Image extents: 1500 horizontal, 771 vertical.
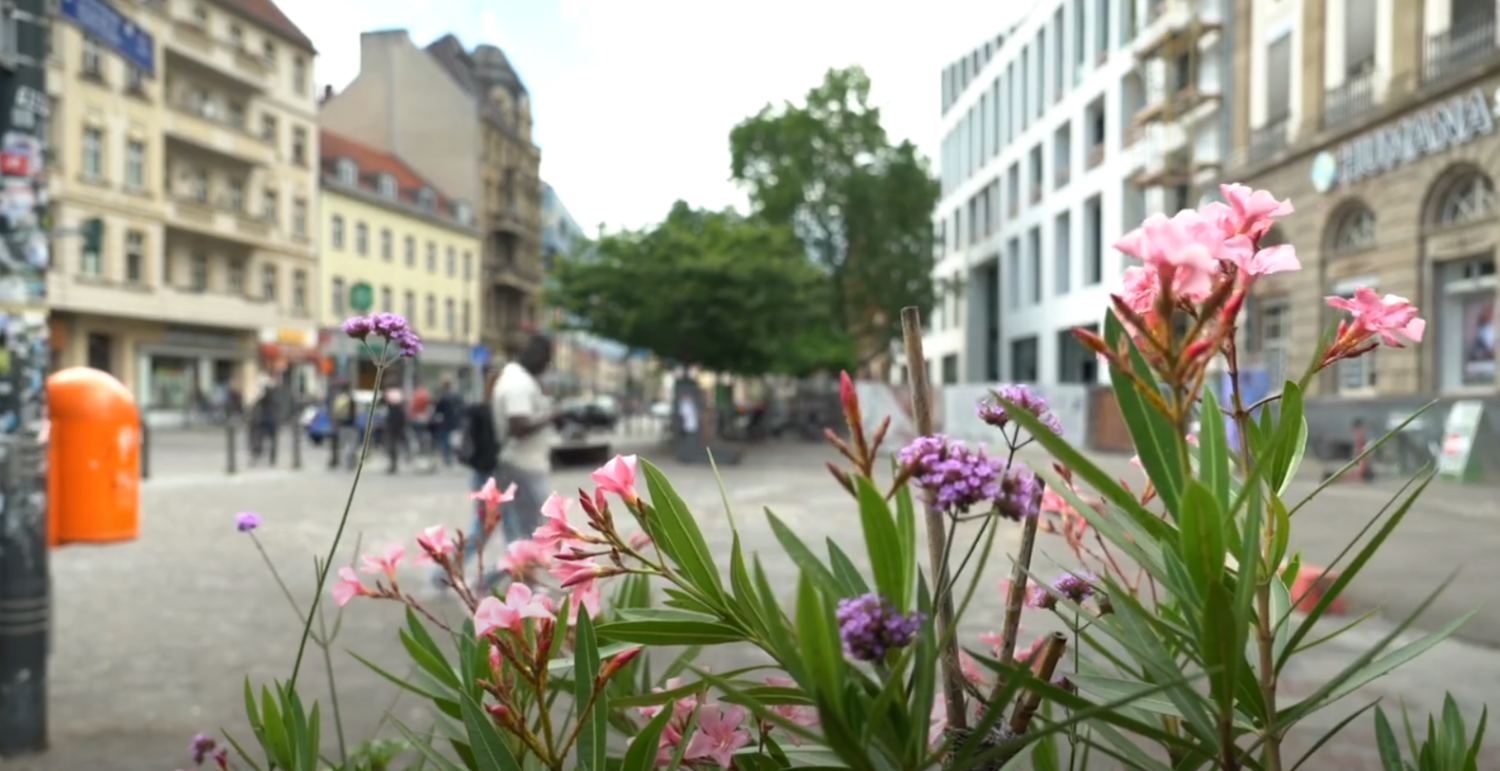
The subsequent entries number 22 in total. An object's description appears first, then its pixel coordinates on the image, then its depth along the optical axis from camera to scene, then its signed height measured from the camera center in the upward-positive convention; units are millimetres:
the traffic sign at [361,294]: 11338 +992
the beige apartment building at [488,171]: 40531 +9304
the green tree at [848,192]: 34156 +6334
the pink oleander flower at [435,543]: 1240 -199
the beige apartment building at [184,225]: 27781 +4518
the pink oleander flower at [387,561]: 1329 -243
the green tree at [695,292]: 22438 +1941
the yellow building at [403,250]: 37938 +5149
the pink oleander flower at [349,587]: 1225 -250
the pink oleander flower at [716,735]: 898 -310
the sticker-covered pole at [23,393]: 3449 -61
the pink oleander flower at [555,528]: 957 -137
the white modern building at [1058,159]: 23703 +6257
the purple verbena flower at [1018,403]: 793 -18
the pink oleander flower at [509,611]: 864 -193
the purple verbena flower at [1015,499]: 579 -65
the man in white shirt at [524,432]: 5547 -284
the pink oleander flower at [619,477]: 872 -83
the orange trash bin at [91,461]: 3914 -324
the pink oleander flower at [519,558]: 1388 -245
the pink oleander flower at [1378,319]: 873 +57
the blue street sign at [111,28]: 3501 +1198
